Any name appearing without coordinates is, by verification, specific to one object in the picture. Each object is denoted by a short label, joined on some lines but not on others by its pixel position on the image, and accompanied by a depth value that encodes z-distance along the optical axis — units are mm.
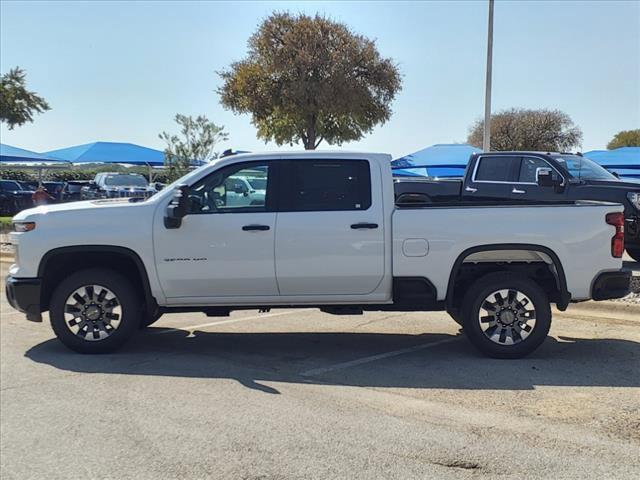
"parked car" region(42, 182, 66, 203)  34056
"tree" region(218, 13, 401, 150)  28938
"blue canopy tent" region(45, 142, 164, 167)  28844
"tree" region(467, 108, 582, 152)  50562
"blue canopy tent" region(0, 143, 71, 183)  25703
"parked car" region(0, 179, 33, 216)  25609
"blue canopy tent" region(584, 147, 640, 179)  24484
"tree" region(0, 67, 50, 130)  22141
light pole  18688
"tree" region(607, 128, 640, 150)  65325
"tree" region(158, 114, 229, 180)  21812
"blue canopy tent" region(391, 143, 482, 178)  25109
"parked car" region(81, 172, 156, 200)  26017
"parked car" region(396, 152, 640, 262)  10656
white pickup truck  6230
